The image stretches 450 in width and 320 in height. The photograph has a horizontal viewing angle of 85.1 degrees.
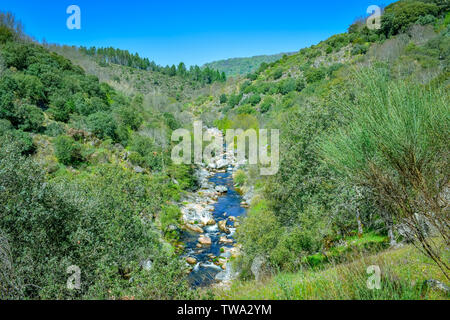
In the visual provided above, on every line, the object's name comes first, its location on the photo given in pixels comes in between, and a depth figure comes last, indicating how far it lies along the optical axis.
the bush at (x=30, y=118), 27.34
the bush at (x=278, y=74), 89.50
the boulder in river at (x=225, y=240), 24.73
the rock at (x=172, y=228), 25.53
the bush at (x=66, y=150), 26.44
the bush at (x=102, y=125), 35.12
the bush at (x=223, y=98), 102.12
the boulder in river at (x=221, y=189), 38.74
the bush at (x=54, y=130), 29.33
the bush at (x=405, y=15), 61.69
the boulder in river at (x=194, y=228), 26.96
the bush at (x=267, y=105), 73.62
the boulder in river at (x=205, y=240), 24.58
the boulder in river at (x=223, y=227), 26.77
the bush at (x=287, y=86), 73.39
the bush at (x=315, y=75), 67.15
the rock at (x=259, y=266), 14.81
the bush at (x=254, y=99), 82.41
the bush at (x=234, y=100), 93.14
